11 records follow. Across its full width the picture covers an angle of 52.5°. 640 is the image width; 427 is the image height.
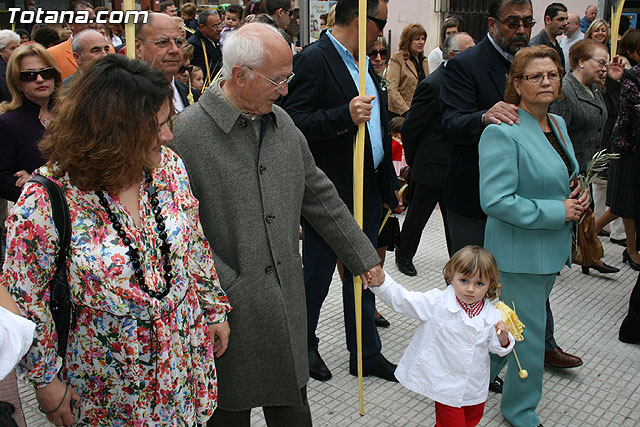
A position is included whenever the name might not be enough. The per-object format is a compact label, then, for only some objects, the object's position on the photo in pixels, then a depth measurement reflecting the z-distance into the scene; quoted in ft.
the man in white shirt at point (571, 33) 31.25
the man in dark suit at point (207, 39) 27.37
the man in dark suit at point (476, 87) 12.22
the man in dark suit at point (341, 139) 11.73
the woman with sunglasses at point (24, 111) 12.88
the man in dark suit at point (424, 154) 17.11
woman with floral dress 6.28
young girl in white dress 9.29
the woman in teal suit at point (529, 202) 10.28
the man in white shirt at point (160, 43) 11.86
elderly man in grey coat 7.96
